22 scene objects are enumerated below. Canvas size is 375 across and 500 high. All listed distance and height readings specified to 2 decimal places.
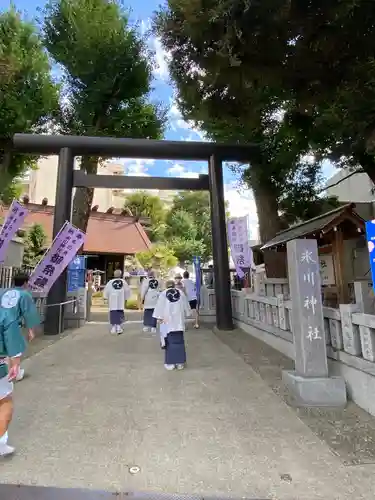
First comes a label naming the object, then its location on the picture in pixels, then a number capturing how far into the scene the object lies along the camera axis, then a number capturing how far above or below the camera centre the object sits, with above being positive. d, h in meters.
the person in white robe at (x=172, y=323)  5.91 -0.51
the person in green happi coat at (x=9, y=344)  2.97 -0.41
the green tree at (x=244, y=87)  5.80 +4.40
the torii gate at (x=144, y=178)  9.66 +3.56
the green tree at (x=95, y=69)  13.27 +8.84
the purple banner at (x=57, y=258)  8.57 +0.97
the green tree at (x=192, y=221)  33.47 +7.26
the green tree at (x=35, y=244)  17.03 +2.75
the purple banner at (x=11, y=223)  7.87 +1.75
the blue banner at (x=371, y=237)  3.74 +0.55
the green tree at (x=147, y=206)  35.09 +9.05
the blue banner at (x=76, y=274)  13.20 +0.86
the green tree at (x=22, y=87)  12.79 +8.00
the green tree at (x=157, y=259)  21.88 +2.27
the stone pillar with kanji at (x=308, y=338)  4.21 -0.60
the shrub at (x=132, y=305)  18.41 -0.53
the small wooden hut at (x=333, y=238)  7.32 +1.20
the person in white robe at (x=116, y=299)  9.51 -0.10
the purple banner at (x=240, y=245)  10.91 +1.48
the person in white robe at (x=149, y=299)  9.98 -0.13
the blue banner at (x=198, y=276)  12.25 +0.67
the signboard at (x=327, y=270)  8.09 +0.48
